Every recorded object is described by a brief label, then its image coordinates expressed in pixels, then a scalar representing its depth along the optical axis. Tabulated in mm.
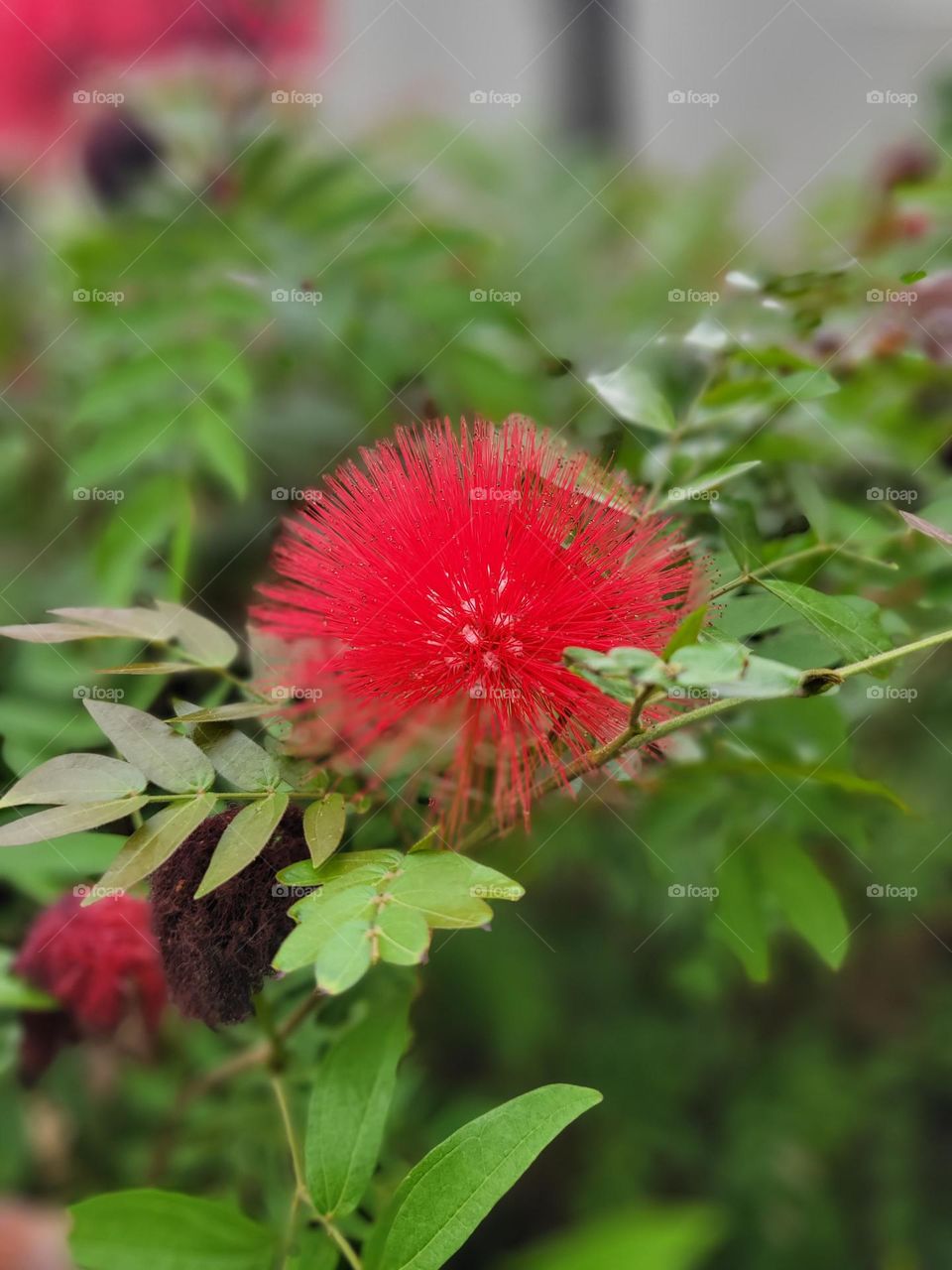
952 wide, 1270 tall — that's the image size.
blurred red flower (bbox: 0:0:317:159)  502
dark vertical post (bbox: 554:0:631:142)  792
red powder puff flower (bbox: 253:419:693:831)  280
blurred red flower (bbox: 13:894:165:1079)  338
